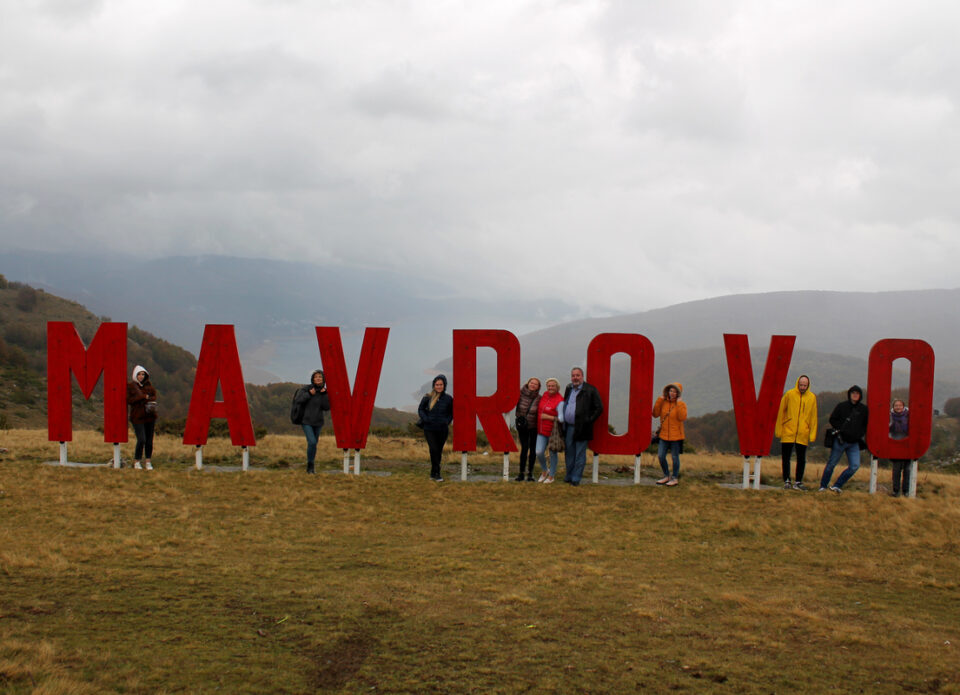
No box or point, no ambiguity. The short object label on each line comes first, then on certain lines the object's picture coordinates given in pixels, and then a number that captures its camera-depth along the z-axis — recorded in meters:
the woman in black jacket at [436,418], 15.72
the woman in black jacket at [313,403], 15.73
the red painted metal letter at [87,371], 16.28
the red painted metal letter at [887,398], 14.97
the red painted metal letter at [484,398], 15.88
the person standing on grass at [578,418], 14.98
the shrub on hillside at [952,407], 76.36
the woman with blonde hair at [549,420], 15.37
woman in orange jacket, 15.12
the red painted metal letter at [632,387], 15.63
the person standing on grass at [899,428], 15.25
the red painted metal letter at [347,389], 16.14
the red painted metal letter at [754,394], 15.45
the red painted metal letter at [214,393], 16.19
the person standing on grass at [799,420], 15.03
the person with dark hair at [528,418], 15.47
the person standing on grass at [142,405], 15.34
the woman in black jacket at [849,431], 14.77
